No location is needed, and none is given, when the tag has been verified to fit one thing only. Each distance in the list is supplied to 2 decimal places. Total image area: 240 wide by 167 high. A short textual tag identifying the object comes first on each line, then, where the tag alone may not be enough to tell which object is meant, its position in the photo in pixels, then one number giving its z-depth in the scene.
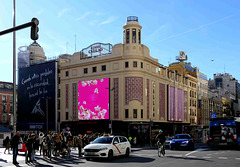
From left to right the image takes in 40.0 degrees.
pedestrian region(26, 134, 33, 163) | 18.14
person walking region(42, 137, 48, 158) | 21.51
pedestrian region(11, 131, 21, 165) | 17.52
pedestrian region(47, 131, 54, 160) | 20.75
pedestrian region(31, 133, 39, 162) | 18.36
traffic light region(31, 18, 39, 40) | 12.07
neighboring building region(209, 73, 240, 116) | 124.66
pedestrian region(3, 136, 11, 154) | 27.29
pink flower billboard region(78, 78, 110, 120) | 55.44
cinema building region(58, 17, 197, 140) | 53.12
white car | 18.44
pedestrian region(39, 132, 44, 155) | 24.38
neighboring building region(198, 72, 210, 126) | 81.76
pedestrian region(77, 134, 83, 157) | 22.00
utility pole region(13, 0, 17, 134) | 20.47
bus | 28.89
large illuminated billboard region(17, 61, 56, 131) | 63.81
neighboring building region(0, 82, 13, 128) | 82.56
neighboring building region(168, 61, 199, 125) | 76.31
